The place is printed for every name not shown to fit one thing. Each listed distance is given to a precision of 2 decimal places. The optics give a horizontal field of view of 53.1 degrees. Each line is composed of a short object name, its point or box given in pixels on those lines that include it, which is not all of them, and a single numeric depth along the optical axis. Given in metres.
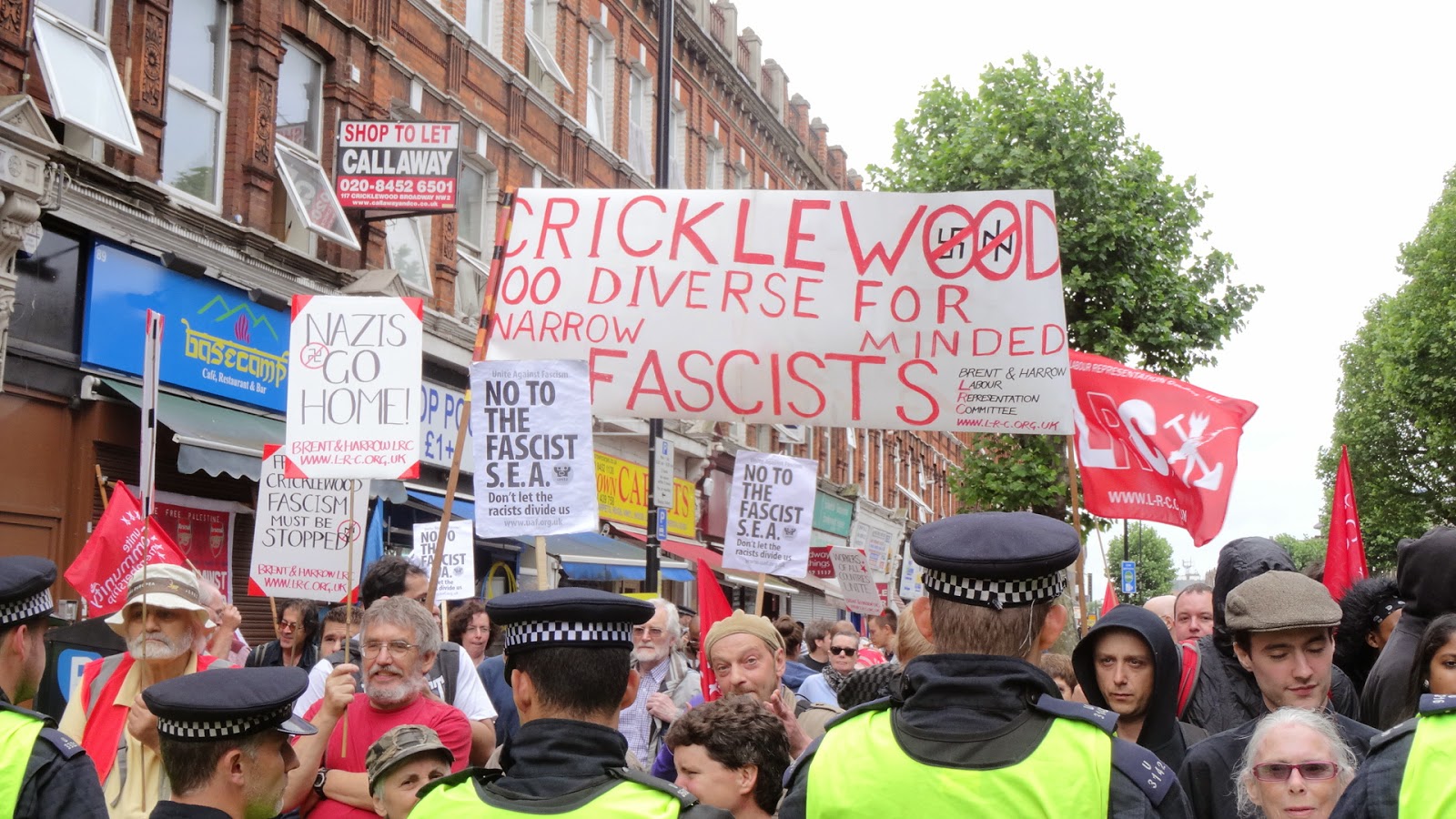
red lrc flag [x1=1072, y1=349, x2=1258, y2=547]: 7.66
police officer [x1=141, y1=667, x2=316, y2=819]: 3.45
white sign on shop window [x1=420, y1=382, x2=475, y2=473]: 18.16
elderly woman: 3.40
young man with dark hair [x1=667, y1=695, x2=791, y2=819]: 4.30
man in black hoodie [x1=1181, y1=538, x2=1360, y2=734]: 4.80
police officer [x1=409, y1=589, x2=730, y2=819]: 2.87
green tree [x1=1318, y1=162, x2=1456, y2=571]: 36.00
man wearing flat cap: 4.02
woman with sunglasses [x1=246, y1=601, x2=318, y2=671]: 7.99
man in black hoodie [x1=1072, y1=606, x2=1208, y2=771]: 4.36
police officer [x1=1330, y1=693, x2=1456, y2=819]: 2.52
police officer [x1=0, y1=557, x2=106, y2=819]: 3.28
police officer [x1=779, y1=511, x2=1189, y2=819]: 2.44
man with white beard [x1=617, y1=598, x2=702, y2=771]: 6.71
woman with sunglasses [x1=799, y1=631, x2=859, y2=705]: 7.54
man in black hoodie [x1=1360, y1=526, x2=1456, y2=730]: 4.35
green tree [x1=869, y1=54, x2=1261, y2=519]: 29.19
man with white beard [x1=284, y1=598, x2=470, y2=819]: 4.82
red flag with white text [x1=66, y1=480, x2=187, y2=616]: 7.39
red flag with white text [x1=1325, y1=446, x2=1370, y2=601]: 7.38
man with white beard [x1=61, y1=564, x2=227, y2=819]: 4.77
